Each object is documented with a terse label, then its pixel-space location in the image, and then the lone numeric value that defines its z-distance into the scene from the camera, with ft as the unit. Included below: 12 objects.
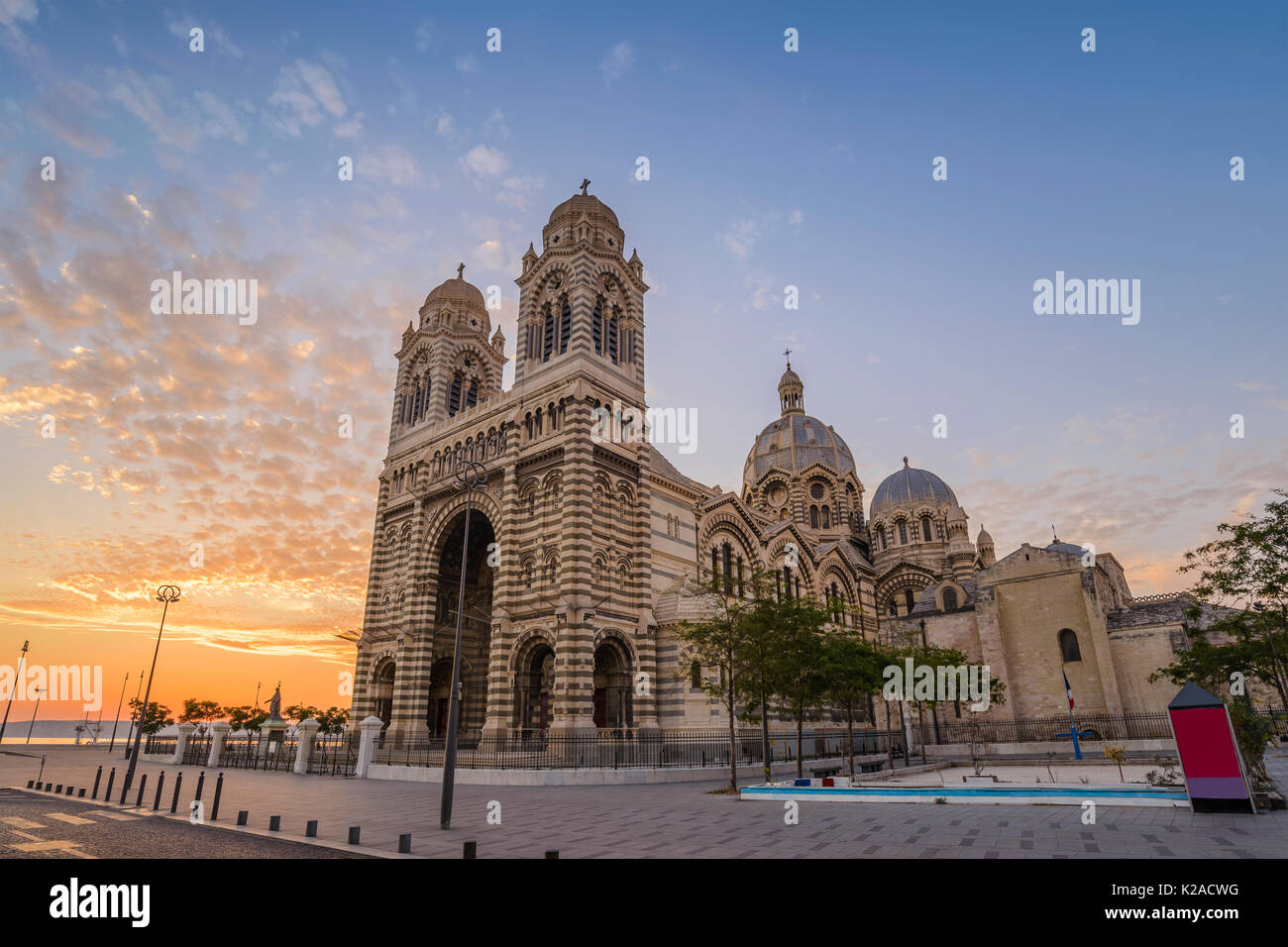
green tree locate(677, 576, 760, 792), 74.18
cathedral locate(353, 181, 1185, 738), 103.86
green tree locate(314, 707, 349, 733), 224.94
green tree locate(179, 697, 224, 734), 243.19
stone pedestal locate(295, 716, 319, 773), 92.94
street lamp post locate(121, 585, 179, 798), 62.74
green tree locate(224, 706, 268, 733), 220.43
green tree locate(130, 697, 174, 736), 208.87
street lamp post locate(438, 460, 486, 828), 43.83
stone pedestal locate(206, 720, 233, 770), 110.93
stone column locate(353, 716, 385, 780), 87.76
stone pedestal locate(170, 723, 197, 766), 122.03
